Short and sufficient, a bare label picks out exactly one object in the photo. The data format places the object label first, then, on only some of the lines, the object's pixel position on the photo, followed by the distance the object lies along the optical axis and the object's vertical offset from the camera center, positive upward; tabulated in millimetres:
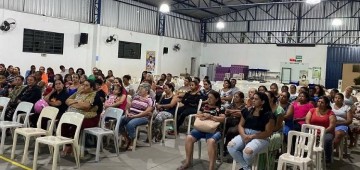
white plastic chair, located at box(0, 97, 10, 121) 5301 -521
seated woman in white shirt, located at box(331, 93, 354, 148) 5293 -568
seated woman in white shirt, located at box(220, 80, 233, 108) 7176 -329
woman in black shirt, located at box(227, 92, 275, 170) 3979 -637
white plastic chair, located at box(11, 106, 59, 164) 4344 -766
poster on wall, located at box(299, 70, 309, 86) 16484 +218
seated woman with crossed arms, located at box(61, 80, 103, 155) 4879 -452
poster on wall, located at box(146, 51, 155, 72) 16047 +635
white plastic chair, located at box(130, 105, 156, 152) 5730 -896
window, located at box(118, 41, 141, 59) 14539 +1029
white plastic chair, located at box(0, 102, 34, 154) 4734 -741
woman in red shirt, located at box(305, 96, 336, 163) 4820 -540
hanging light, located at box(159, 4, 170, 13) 9609 +1852
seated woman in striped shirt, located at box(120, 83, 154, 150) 5379 -637
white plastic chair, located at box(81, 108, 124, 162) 4695 -794
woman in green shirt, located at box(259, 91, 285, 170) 4285 -724
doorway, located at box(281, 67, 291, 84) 17172 +198
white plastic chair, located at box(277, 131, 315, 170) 3887 -887
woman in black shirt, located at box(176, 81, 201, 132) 6629 -515
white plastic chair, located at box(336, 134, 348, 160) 5523 -1064
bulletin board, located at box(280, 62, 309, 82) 16703 +461
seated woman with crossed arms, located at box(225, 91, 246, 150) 4914 -643
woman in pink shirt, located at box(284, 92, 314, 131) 5292 -453
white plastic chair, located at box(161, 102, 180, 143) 6039 -835
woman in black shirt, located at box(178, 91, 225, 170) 4375 -740
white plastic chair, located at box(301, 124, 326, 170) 4457 -779
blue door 15680 +951
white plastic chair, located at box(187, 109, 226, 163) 4715 -942
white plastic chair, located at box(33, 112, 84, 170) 4016 -807
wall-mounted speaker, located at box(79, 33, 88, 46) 12521 +1231
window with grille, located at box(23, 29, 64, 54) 10914 +957
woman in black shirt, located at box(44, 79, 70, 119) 5207 -393
